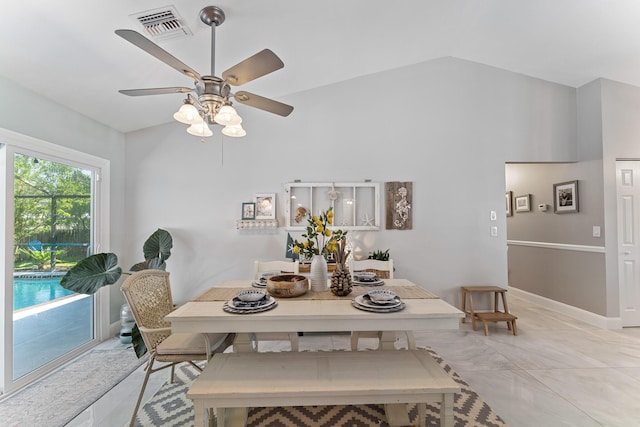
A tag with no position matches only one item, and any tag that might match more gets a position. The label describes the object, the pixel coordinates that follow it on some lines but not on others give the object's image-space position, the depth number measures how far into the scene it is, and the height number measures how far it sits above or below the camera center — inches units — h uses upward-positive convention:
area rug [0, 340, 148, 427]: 75.5 -51.0
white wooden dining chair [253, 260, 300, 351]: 105.4 -17.7
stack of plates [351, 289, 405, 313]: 63.5 -19.3
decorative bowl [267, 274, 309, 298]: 73.5 -17.5
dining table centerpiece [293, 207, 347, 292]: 76.1 -8.7
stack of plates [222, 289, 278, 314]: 63.2 -19.3
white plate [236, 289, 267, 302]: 68.1 -18.2
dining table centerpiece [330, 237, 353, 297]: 75.3 -14.8
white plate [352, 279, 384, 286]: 88.2 -19.7
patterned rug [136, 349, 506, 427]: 71.6 -50.5
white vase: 80.5 -15.6
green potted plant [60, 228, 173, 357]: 95.5 -18.7
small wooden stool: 125.8 -43.4
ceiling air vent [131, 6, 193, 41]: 74.9 +54.6
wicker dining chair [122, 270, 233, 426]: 72.6 -28.9
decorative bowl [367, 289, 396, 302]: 67.3 -18.2
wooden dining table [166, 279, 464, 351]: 60.5 -21.1
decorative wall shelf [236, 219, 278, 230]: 137.0 -1.3
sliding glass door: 88.5 -12.3
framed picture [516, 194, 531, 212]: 176.9 +9.3
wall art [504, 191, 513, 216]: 192.7 +10.0
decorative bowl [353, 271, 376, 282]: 91.0 -18.5
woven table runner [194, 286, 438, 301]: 74.7 -20.2
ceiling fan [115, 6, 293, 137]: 60.1 +31.7
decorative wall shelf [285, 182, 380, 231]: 140.9 +8.8
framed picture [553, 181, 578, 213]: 144.6 +10.7
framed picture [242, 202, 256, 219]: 140.3 +4.6
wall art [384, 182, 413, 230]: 141.9 +6.7
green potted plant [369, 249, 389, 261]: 131.9 -16.8
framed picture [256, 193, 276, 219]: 140.6 +7.0
